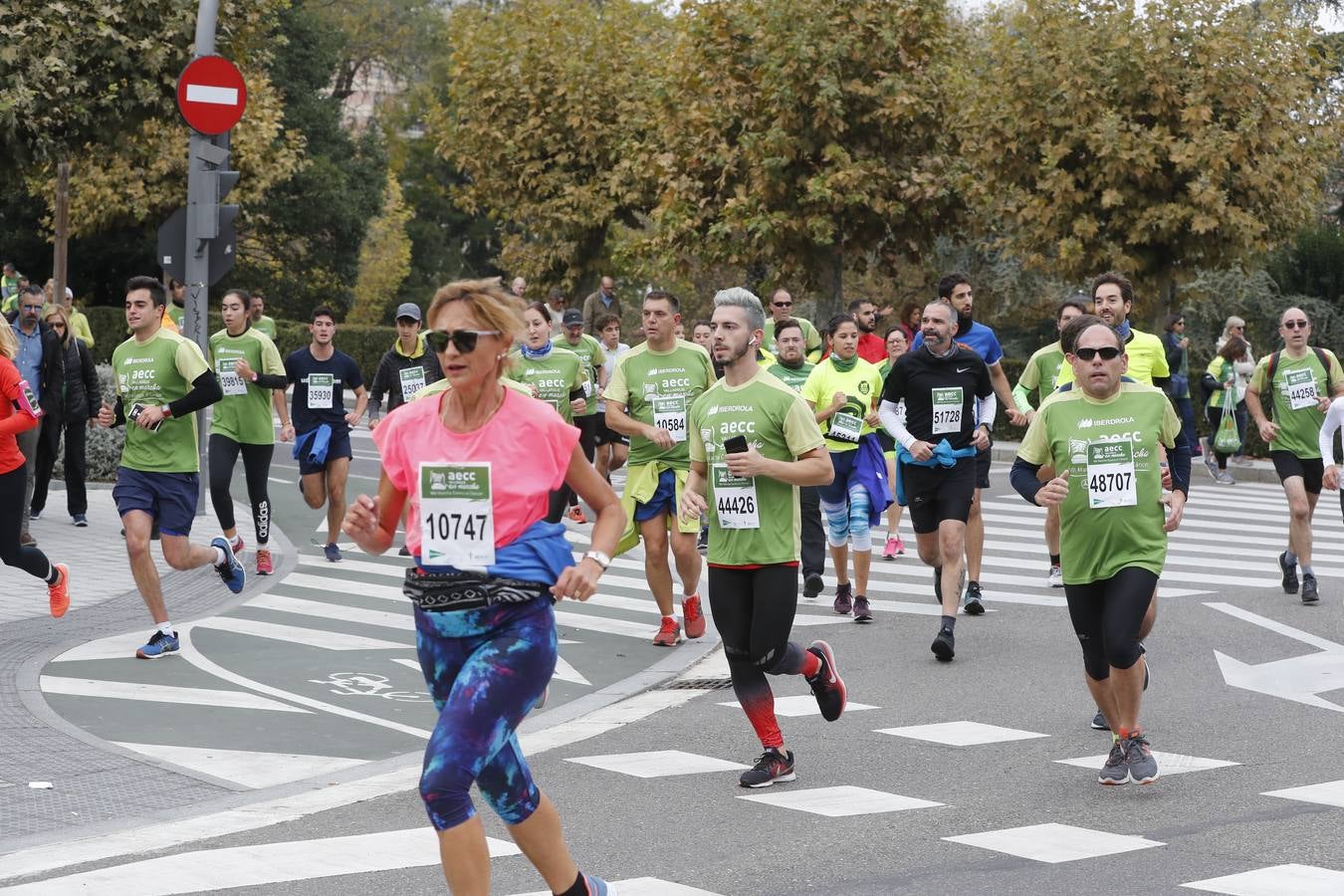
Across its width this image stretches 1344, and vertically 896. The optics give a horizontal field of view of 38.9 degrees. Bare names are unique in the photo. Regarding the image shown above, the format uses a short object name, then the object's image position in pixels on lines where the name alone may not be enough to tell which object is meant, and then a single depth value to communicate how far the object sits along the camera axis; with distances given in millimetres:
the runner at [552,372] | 13109
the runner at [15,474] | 9750
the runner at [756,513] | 7551
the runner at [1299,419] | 12789
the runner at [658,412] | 11008
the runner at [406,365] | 14539
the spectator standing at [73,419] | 15234
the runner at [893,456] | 15422
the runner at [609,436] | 17812
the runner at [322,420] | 14391
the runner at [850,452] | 12320
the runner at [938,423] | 10891
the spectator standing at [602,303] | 24672
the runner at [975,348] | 12148
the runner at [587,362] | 16500
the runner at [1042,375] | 11883
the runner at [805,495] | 12945
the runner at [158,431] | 10312
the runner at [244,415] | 13336
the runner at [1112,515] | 7305
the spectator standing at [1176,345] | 22391
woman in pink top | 4820
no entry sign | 14367
